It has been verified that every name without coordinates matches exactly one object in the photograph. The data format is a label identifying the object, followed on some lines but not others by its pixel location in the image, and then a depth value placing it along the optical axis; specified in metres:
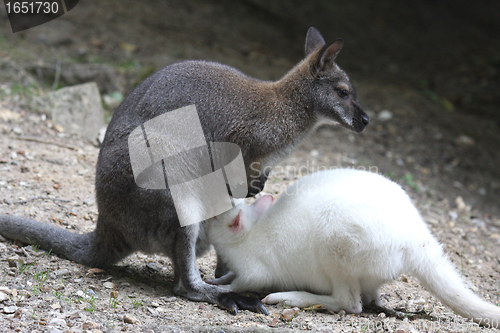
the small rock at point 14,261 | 8.10
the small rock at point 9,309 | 6.70
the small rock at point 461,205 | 13.91
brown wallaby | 8.11
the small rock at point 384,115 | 18.23
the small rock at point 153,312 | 7.46
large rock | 13.80
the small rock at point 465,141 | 17.59
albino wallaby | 7.47
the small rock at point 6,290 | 7.12
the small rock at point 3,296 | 6.92
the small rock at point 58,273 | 8.13
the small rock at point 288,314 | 7.54
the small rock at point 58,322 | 6.49
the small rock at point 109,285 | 8.27
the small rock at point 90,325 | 6.57
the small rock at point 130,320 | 7.01
